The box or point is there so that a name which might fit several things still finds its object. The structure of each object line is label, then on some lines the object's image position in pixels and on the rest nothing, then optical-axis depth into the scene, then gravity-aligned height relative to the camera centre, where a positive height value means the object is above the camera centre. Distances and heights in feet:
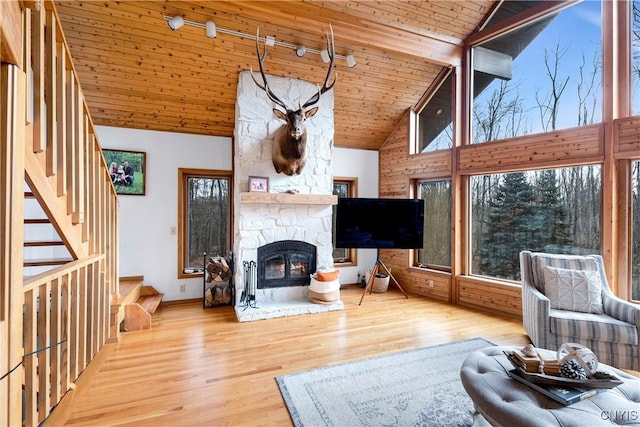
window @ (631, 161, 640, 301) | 10.24 -0.69
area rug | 6.39 -4.41
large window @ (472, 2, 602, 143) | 11.59 +5.91
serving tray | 4.91 -2.81
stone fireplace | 13.37 +0.44
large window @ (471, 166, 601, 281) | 11.44 -0.16
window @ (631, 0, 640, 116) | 10.41 +5.49
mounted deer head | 11.80 +3.11
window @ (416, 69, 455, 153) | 16.30 +5.20
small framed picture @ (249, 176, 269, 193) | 13.26 +1.25
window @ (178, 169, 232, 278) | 15.26 -0.22
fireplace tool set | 13.29 -3.26
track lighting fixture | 10.72 +7.07
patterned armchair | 8.39 -3.01
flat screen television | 14.57 -0.55
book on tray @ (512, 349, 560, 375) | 5.21 -2.69
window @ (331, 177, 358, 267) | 18.94 +1.21
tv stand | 15.55 -3.68
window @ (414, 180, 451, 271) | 16.33 -0.72
